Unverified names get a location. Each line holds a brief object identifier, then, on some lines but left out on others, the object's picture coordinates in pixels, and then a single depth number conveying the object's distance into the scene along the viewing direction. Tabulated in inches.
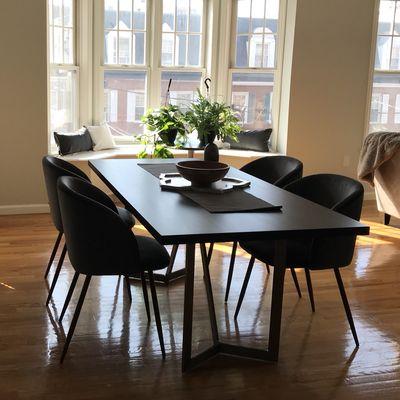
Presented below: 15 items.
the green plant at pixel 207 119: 168.7
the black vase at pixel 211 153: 163.9
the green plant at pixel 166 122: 207.3
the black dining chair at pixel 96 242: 114.0
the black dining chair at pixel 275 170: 159.5
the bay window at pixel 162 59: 254.0
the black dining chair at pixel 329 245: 127.9
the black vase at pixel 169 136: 207.0
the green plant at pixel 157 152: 239.0
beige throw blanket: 215.0
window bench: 240.8
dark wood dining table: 103.0
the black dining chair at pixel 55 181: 145.9
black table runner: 117.6
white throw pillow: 256.2
